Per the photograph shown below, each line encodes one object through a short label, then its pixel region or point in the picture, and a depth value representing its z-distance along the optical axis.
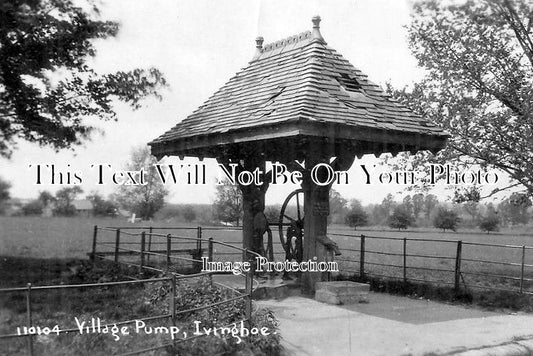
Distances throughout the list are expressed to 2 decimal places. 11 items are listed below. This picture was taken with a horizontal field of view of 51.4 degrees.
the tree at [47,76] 9.38
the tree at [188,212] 42.75
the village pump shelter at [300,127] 8.51
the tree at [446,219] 48.28
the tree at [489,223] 46.69
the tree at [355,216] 46.66
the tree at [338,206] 44.91
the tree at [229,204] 27.38
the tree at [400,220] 50.62
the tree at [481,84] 13.55
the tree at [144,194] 32.47
